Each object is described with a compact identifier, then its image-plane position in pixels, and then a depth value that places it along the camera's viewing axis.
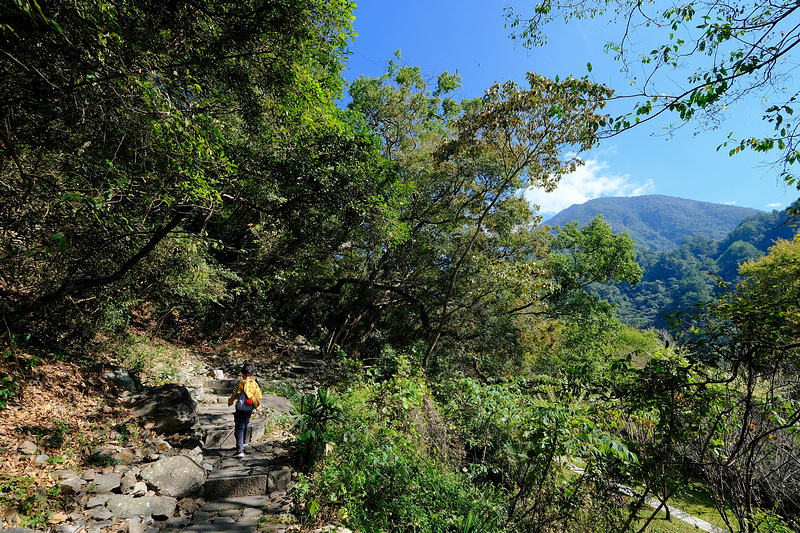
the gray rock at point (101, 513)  3.26
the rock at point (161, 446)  4.79
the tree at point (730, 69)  2.59
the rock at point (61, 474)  3.61
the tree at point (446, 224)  9.37
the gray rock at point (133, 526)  3.20
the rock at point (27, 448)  3.83
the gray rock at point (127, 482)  3.74
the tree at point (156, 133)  3.18
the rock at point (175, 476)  3.99
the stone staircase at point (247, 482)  3.43
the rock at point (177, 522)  3.41
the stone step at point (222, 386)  9.01
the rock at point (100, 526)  3.10
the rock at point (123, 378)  6.20
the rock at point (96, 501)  3.37
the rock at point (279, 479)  4.06
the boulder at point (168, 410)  5.29
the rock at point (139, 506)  3.42
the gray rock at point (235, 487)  3.97
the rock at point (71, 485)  3.44
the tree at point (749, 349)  2.80
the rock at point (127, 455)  4.31
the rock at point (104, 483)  3.62
